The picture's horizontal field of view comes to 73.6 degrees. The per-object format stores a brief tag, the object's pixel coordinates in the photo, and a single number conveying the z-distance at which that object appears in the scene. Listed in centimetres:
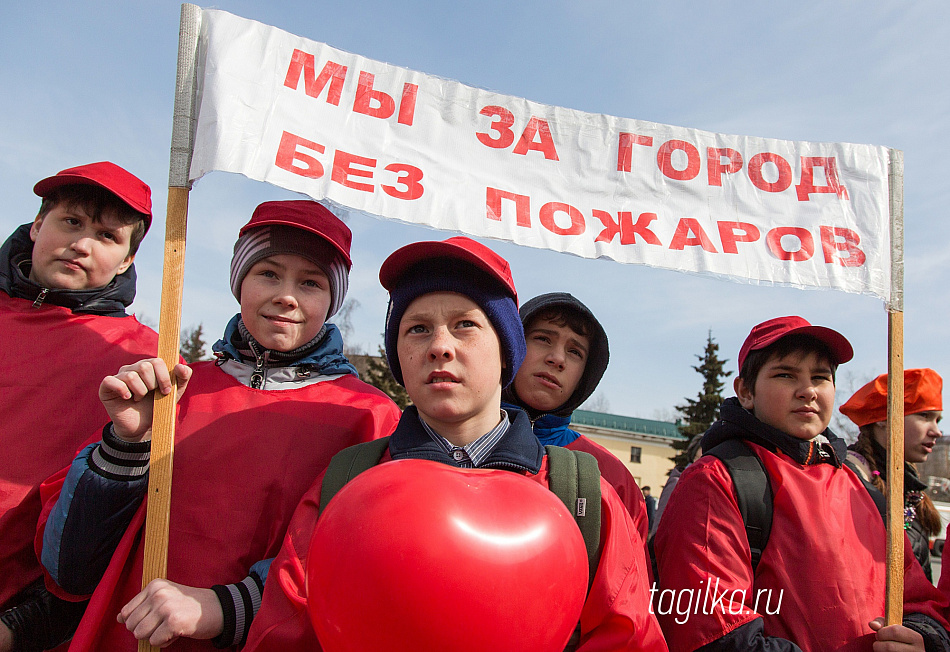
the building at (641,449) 4322
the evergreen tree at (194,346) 4256
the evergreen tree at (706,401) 2803
